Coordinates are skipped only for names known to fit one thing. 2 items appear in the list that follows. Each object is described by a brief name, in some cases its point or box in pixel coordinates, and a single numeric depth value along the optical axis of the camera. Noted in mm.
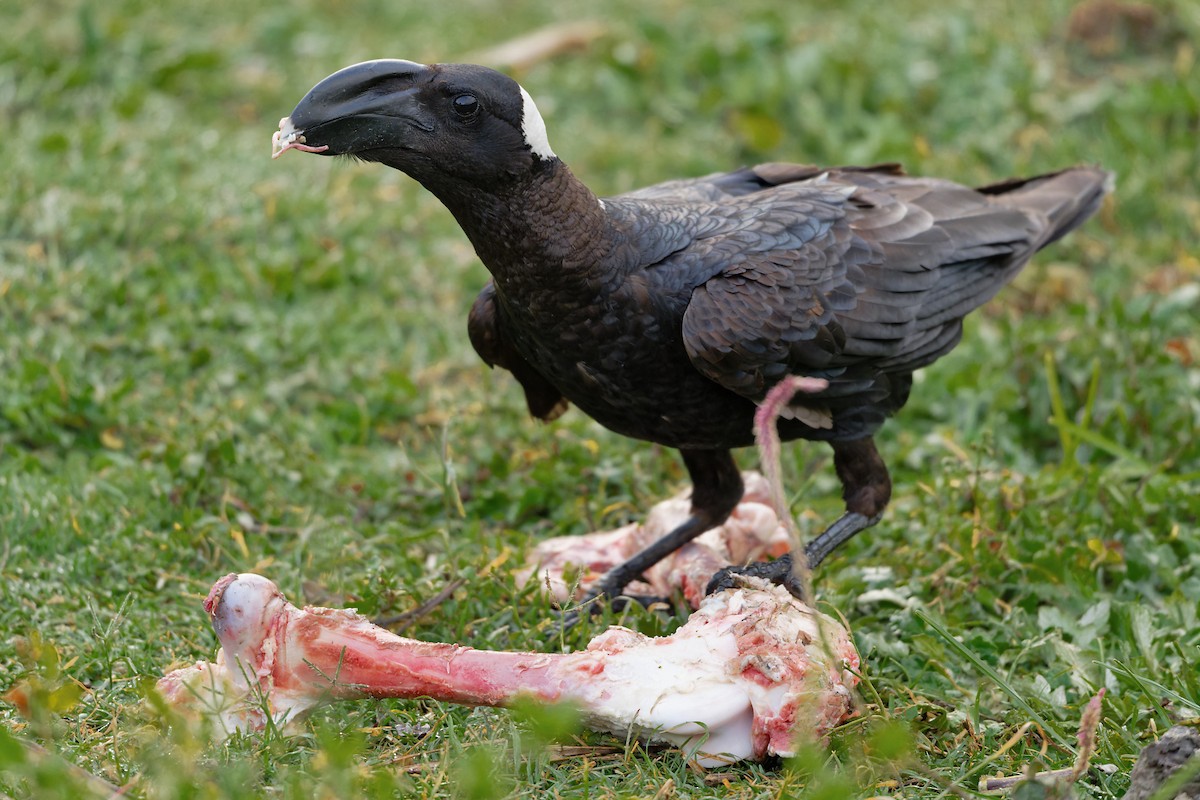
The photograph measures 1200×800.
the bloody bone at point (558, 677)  6367
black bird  6914
